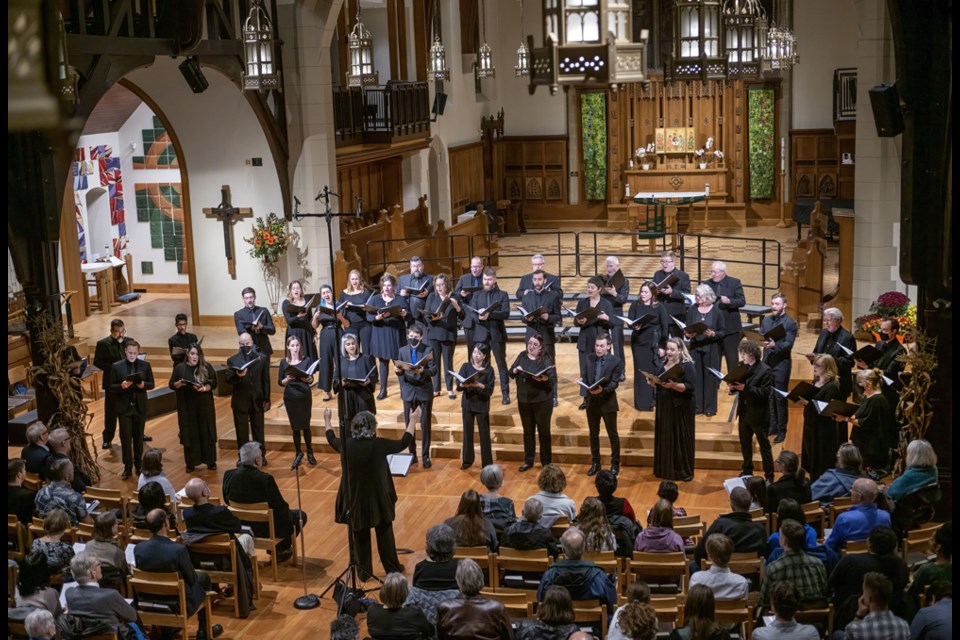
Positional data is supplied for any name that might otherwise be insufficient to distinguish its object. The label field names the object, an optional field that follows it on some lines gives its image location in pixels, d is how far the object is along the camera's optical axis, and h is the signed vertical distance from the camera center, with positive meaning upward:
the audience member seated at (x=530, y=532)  8.24 -2.72
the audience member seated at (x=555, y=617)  6.55 -2.64
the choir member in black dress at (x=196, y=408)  12.42 -2.66
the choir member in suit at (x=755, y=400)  11.29 -2.53
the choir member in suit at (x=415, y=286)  14.02 -1.61
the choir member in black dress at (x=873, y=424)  10.53 -2.63
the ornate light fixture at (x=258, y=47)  11.35 +1.10
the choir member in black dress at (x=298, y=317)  13.78 -1.90
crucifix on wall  17.44 -0.80
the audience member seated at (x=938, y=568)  7.10 -2.66
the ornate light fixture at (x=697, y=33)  7.59 +0.72
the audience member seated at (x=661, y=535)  8.05 -2.71
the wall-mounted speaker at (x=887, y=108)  10.44 +0.26
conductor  9.16 -2.61
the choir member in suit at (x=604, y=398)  11.73 -2.57
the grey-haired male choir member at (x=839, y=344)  11.80 -2.10
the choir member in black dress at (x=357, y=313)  14.06 -1.90
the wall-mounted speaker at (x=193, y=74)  15.66 +1.18
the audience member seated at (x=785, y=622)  6.46 -2.70
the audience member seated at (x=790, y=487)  9.02 -2.70
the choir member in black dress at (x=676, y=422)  11.47 -2.81
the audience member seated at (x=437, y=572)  7.63 -2.78
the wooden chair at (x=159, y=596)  8.02 -3.04
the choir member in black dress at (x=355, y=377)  12.16 -2.31
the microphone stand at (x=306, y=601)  9.35 -3.58
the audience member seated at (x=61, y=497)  9.45 -2.70
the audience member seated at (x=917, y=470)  9.16 -2.65
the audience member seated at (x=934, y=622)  6.32 -2.67
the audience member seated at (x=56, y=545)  8.07 -2.64
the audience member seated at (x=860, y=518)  8.07 -2.64
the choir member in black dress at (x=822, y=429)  10.78 -2.75
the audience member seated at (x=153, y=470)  9.68 -2.58
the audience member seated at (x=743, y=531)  8.00 -2.68
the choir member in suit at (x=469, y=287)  13.68 -1.62
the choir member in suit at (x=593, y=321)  13.00 -1.95
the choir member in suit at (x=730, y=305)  13.33 -1.86
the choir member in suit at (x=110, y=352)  13.04 -2.11
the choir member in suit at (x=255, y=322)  13.49 -1.89
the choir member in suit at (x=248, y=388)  12.55 -2.51
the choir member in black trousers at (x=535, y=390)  11.88 -2.50
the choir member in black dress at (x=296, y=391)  12.35 -2.50
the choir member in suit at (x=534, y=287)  13.73 -1.59
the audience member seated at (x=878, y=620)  6.45 -2.69
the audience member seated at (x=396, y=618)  6.97 -2.79
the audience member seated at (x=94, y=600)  7.29 -2.73
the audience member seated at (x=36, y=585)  7.33 -2.65
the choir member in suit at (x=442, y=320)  13.68 -1.98
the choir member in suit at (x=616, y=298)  13.47 -1.78
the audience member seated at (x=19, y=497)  9.52 -2.70
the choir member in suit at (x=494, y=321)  13.61 -2.00
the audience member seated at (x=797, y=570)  7.26 -2.70
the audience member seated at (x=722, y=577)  7.23 -2.71
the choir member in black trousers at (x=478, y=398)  11.94 -2.58
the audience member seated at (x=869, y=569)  7.21 -2.72
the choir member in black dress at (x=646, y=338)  13.12 -2.18
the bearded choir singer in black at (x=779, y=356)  12.06 -2.24
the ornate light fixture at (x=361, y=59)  11.67 +0.97
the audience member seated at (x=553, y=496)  8.90 -2.68
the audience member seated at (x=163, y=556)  8.12 -2.74
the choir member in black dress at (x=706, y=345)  12.75 -2.22
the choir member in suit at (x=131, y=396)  12.46 -2.51
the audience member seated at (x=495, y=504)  8.88 -2.72
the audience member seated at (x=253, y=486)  9.75 -2.76
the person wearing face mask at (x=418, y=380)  12.26 -2.40
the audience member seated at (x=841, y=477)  9.17 -2.73
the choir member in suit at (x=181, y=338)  12.93 -1.97
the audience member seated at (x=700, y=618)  6.38 -2.64
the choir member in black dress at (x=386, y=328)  13.89 -2.10
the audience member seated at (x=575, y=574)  7.36 -2.70
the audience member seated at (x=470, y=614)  6.76 -2.71
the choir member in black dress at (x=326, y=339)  13.84 -2.20
